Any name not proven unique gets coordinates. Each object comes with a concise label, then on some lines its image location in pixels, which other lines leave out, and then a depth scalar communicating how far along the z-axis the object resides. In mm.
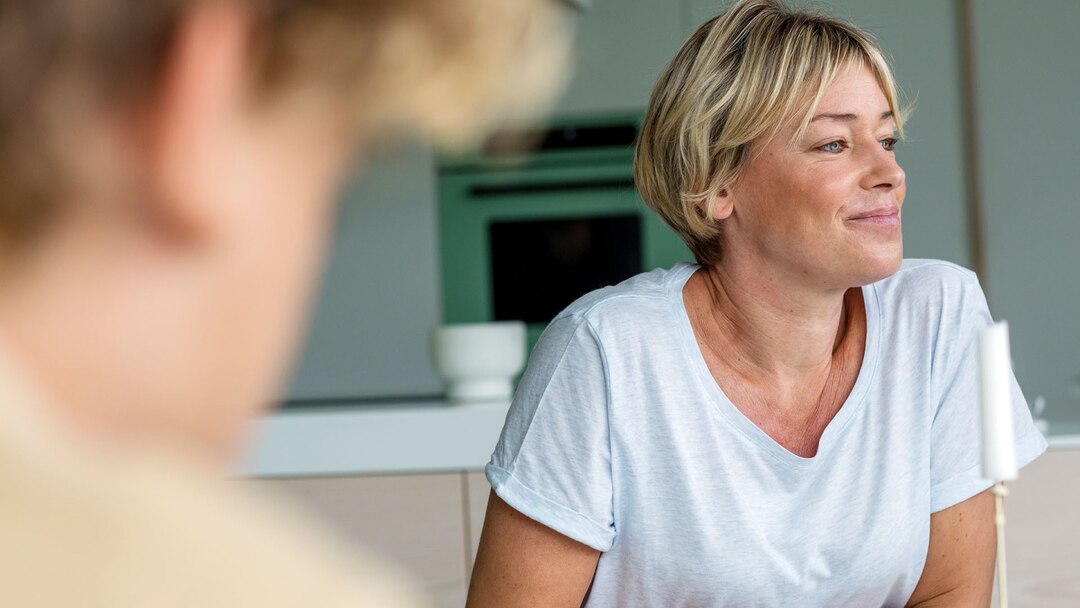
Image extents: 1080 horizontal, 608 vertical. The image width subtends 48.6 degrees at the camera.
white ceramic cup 2617
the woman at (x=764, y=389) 1307
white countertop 2498
